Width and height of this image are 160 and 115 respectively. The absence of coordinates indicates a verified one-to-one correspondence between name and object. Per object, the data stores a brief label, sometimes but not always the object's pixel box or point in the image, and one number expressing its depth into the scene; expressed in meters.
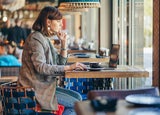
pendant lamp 5.43
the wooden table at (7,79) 6.61
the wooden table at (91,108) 2.42
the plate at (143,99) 2.59
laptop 4.61
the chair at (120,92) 2.91
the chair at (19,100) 3.85
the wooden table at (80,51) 7.74
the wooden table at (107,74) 4.15
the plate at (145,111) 2.43
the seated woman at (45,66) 3.96
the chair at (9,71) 7.21
